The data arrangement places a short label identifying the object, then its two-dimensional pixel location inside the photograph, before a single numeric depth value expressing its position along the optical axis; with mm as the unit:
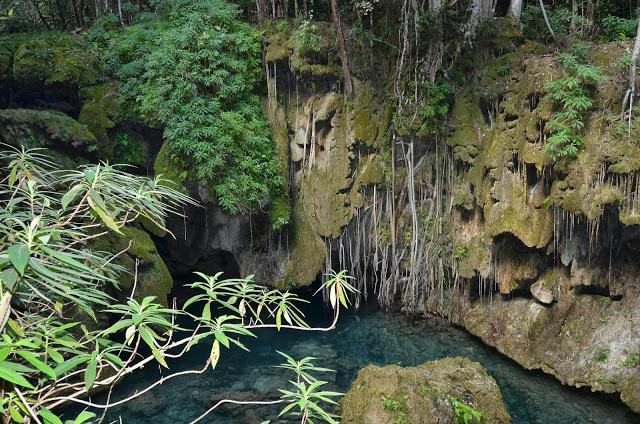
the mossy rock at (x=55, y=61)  9641
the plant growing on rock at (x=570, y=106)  7359
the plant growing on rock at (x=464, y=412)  6258
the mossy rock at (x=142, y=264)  8594
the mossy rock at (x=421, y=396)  6164
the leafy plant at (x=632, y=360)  7412
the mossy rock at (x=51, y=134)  8539
